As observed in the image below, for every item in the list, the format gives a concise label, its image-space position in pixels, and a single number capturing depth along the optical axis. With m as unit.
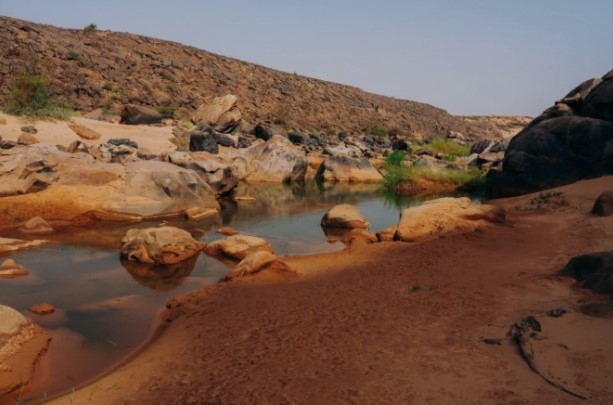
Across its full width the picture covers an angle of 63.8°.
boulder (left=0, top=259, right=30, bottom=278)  7.74
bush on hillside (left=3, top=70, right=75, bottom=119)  22.02
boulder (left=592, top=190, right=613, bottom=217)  10.03
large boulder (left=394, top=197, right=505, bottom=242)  10.34
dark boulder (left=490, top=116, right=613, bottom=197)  15.47
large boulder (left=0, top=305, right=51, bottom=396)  4.63
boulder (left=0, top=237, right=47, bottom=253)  9.17
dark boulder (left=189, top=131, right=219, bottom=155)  22.58
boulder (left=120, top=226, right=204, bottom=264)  8.84
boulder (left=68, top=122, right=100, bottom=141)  21.55
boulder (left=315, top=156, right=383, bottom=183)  22.20
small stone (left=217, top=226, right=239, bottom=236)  11.44
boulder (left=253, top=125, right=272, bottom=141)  29.64
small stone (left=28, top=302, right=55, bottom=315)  6.42
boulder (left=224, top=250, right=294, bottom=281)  7.73
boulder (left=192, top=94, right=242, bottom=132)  29.78
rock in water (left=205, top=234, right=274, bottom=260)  9.25
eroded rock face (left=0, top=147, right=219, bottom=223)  11.74
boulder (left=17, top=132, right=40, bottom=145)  17.87
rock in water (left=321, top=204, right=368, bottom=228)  12.17
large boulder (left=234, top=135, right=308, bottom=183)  21.42
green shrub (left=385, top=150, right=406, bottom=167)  22.75
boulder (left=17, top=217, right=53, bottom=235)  10.62
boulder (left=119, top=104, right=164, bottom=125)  26.23
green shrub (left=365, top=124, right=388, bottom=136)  44.28
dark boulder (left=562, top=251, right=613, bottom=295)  5.71
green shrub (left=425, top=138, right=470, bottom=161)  30.02
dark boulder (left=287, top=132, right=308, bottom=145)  31.61
